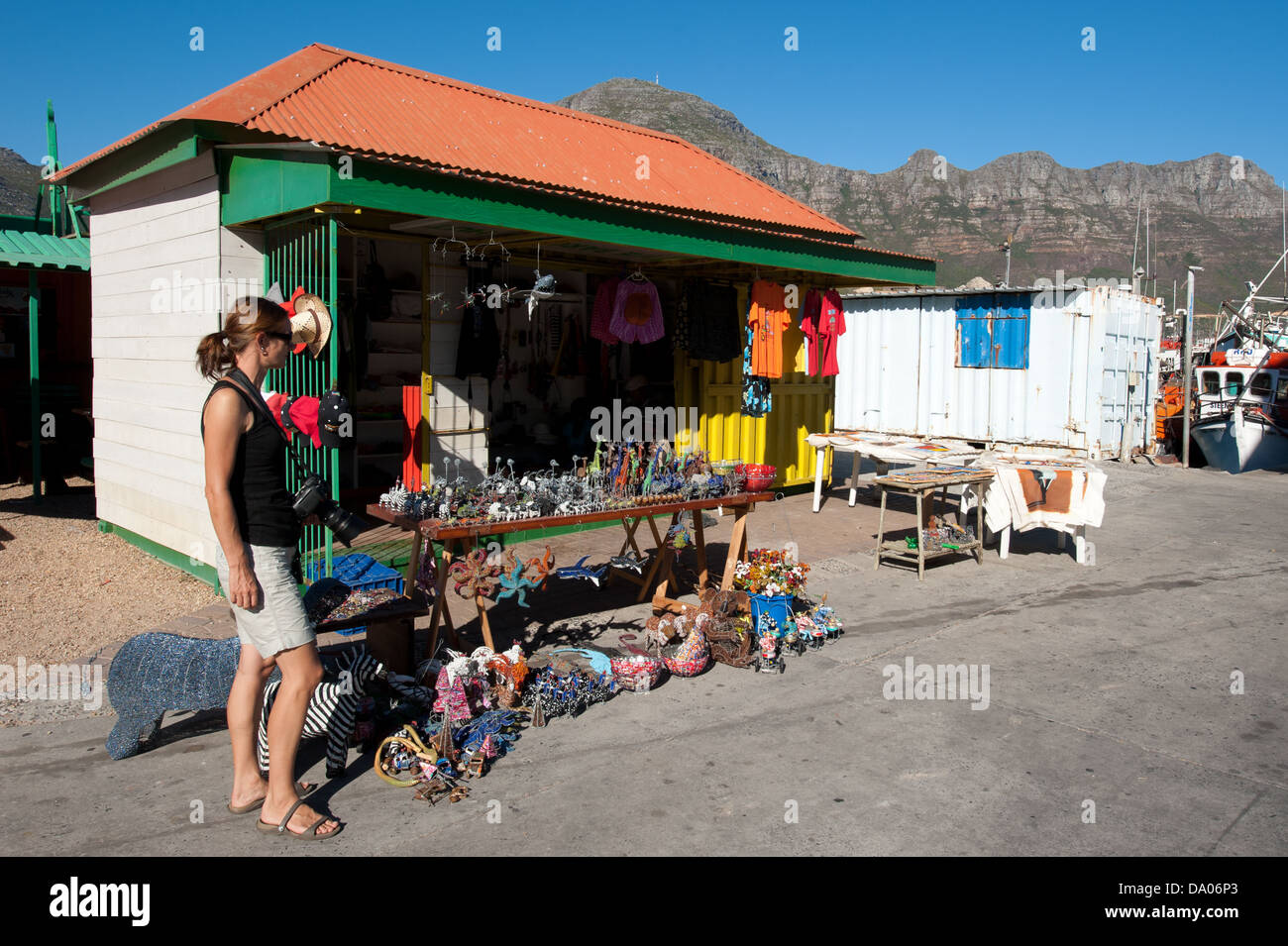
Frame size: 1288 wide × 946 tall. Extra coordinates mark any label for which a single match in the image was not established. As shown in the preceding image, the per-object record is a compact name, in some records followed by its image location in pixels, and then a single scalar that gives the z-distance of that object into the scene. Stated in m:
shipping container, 16.61
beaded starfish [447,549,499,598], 5.56
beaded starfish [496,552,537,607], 5.69
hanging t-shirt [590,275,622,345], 9.98
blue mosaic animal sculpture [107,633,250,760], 4.43
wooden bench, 5.19
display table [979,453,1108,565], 8.87
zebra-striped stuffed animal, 4.24
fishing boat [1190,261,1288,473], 18.33
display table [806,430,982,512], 10.12
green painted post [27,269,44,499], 10.19
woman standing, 3.48
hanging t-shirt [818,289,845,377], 11.34
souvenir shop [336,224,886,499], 9.07
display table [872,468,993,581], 8.44
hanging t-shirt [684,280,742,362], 10.66
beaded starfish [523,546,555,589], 5.81
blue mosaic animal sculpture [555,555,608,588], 6.55
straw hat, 6.43
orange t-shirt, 10.45
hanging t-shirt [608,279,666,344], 9.91
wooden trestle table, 5.51
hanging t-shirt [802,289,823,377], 11.22
